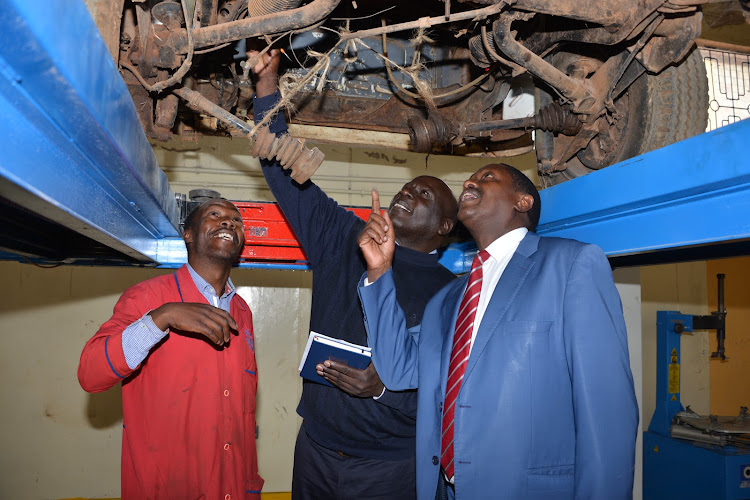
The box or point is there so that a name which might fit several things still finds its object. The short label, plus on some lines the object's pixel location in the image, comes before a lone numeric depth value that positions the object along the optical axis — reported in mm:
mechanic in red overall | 1533
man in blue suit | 1155
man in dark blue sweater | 1767
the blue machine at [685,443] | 3412
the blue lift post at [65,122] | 633
